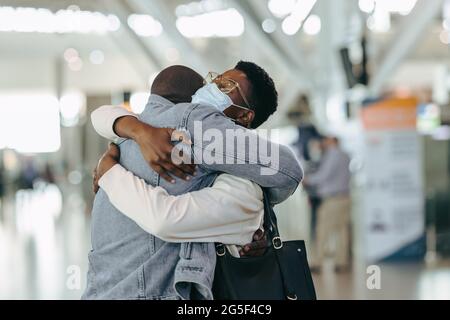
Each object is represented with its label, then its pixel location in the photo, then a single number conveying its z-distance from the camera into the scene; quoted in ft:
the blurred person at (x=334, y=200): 33.06
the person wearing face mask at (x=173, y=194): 5.86
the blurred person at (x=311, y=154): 34.50
